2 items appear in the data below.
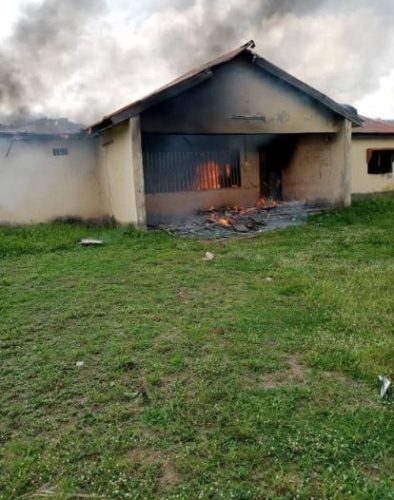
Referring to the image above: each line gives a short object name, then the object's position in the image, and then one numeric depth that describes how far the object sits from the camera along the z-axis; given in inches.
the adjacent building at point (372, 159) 589.9
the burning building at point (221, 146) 385.4
